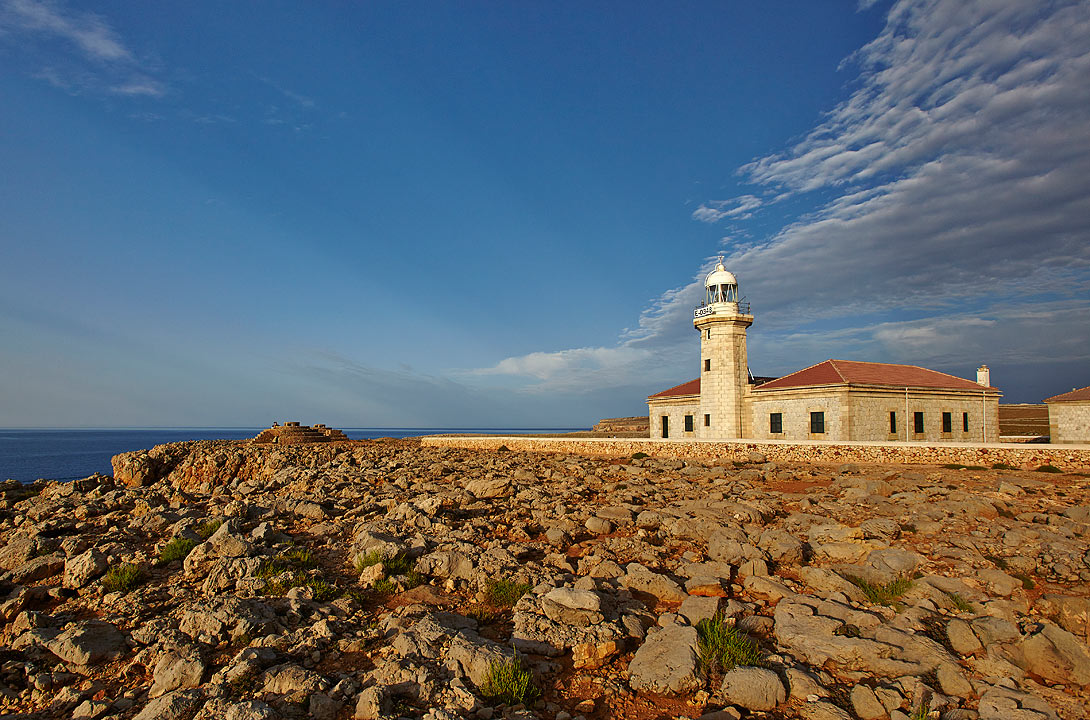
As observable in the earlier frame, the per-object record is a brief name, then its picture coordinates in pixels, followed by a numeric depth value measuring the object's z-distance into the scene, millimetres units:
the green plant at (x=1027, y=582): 7480
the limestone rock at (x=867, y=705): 4887
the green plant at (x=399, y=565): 7801
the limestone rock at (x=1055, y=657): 5441
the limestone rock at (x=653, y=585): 7332
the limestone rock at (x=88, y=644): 5734
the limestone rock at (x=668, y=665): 5250
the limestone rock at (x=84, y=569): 7695
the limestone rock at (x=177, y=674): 5141
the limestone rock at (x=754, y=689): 4988
